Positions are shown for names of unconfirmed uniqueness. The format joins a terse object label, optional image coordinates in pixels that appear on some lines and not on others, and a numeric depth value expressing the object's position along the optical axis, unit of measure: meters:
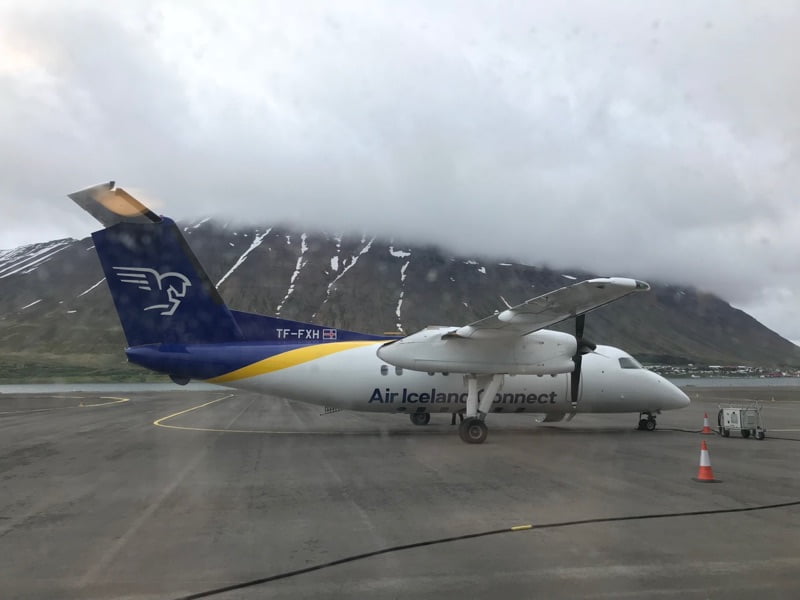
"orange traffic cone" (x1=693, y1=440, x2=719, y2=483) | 11.27
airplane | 15.91
